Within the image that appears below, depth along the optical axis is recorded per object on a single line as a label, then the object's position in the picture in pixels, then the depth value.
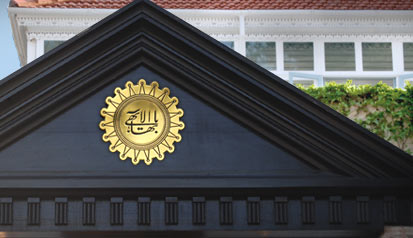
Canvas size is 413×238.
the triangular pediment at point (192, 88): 12.64
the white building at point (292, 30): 20.42
